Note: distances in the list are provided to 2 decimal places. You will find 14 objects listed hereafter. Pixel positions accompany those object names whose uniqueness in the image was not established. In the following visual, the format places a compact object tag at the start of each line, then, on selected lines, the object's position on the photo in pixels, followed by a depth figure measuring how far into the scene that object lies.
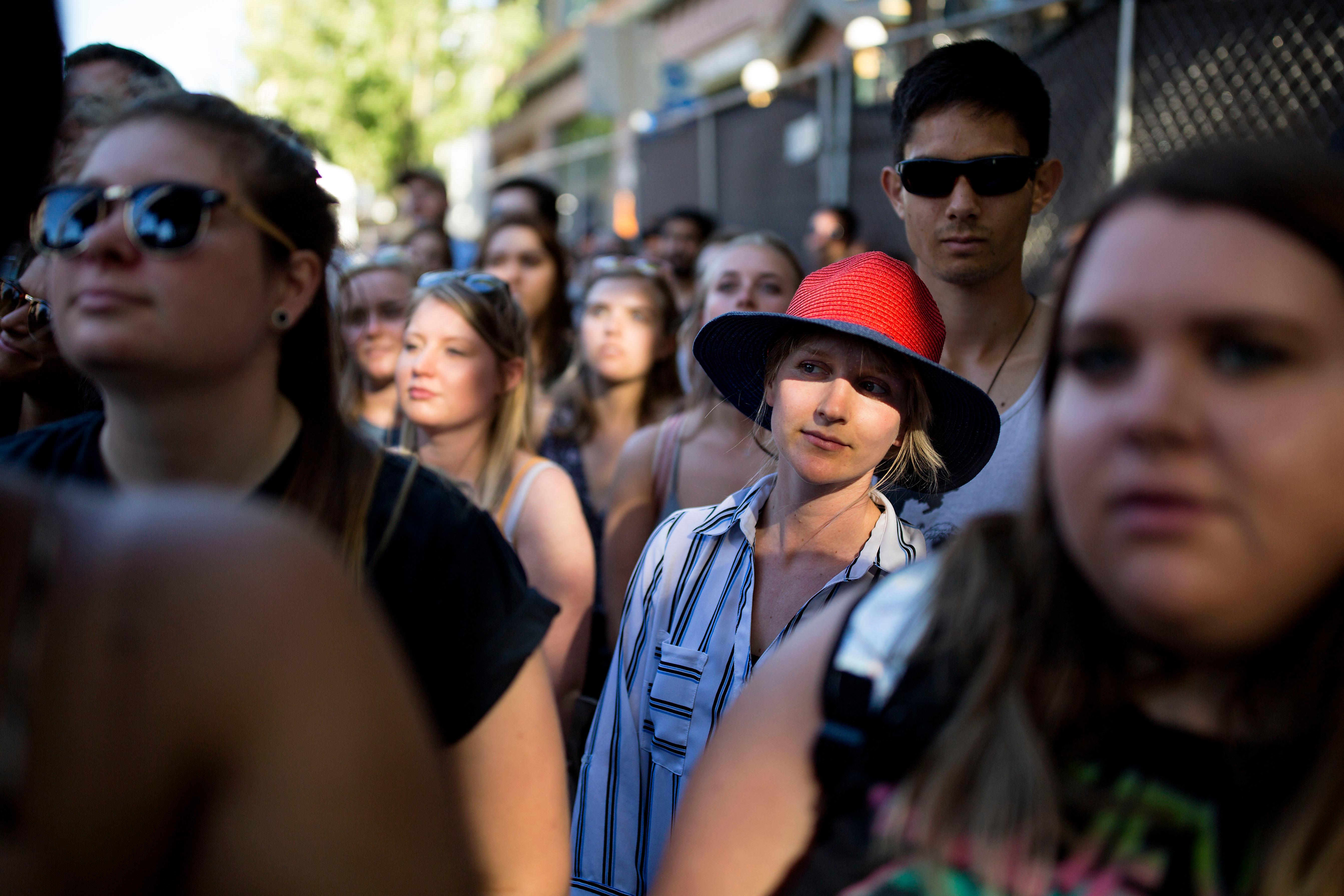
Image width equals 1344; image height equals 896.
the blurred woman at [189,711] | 0.78
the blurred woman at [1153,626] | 1.03
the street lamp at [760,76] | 12.99
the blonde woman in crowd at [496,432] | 3.24
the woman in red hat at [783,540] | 2.35
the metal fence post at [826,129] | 7.72
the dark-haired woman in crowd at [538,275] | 5.65
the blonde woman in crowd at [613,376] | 4.69
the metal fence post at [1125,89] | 5.18
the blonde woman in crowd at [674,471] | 3.62
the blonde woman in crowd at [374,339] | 4.79
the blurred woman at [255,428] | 1.53
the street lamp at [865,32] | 11.05
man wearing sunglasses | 3.01
